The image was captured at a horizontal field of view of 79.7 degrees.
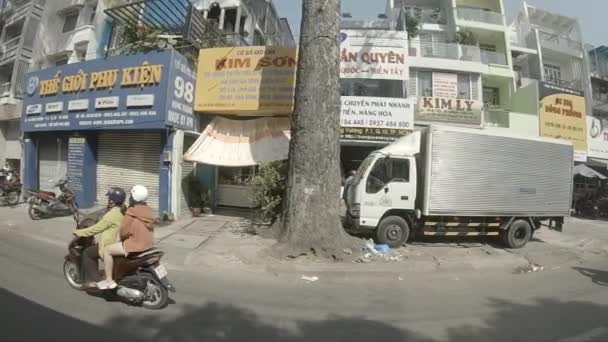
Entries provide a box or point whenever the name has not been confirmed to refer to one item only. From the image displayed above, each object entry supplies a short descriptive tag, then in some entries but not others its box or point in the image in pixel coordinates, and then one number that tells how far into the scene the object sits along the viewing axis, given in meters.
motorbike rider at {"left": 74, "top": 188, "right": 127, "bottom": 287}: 4.32
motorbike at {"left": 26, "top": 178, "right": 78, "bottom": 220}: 10.00
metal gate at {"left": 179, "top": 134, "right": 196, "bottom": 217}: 11.45
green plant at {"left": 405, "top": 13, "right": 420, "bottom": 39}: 20.56
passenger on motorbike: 4.17
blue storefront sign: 10.85
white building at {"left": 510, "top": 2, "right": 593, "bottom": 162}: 23.80
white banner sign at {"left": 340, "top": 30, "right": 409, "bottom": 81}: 13.79
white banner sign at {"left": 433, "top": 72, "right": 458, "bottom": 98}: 17.88
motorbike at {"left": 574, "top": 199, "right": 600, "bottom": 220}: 15.86
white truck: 8.03
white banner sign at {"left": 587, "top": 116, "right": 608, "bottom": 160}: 18.69
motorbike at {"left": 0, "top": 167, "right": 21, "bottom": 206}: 12.52
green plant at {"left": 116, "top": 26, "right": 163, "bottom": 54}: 12.28
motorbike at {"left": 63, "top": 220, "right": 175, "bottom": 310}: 4.14
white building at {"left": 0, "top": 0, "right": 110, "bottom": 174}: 18.78
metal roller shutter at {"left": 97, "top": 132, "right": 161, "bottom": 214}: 11.63
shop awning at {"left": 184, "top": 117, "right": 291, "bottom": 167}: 10.69
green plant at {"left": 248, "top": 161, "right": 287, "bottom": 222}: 8.81
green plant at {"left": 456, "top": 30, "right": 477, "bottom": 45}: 20.91
